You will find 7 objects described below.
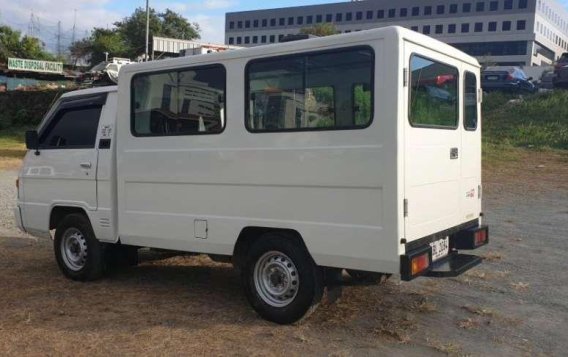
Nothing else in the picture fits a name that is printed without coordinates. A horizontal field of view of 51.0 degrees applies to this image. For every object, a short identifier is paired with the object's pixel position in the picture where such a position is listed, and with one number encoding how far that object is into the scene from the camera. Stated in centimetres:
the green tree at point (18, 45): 6838
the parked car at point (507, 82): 2703
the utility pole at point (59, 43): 10474
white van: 448
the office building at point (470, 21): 9556
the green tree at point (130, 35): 6594
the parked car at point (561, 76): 2717
